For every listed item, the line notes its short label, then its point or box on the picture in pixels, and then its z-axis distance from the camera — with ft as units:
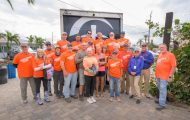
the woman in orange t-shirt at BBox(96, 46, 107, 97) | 12.19
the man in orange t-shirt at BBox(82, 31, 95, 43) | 13.61
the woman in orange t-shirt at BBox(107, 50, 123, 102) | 11.84
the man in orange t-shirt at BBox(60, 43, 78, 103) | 11.61
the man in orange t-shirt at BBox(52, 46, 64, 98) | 12.37
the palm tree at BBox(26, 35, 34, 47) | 87.45
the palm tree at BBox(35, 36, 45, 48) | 92.29
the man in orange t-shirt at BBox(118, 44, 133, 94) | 12.85
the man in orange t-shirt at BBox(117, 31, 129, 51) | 13.57
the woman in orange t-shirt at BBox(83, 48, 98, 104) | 11.50
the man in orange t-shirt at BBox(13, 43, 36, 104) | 11.38
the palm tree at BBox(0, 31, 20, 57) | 51.28
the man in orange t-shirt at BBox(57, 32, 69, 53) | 13.41
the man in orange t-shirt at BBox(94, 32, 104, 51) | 13.67
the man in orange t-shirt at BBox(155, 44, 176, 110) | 10.22
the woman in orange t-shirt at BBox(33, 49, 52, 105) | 11.26
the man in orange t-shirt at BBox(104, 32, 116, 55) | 13.70
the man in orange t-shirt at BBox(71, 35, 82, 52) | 12.94
